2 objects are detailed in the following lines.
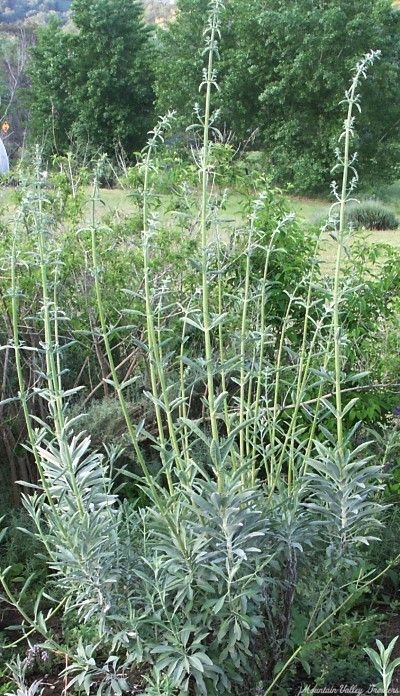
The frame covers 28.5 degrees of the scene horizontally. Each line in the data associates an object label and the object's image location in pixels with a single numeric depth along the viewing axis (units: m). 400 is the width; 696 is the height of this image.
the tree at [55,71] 32.72
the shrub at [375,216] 21.09
